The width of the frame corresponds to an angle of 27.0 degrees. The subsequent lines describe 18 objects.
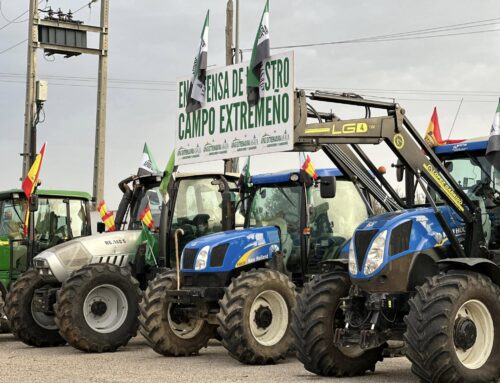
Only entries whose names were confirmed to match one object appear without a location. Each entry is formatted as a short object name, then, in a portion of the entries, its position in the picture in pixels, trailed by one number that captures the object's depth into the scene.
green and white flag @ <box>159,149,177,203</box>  15.42
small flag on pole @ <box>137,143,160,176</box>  17.22
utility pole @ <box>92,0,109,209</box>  25.48
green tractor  17.84
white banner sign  12.12
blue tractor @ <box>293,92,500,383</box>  9.41
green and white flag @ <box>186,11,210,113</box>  14.34
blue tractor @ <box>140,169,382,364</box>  12.43
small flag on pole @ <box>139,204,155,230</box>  15.76
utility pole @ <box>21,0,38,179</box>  25.77
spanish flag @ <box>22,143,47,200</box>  17.68
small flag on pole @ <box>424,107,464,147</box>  13.81
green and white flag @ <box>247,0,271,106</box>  12.68
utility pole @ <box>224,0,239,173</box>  25.08
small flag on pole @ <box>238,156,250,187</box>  14.38
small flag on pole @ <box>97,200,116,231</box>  17.00
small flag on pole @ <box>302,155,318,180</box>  13.55
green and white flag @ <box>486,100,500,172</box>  10.48
